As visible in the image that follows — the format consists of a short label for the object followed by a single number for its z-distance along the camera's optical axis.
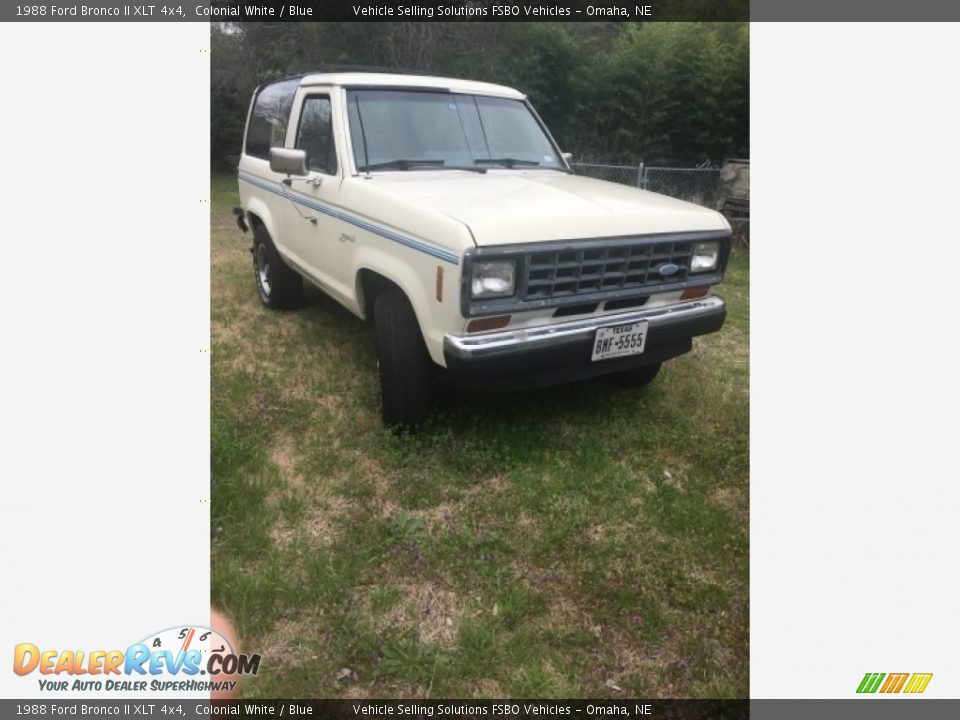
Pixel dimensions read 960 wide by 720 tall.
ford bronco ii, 2.80
